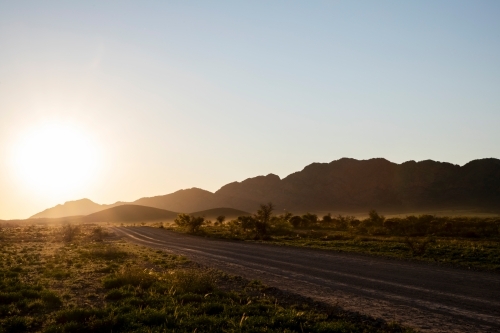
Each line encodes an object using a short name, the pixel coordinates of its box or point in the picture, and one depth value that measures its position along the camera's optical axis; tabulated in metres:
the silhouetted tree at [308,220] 77.25
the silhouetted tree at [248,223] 56.94
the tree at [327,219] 83.40
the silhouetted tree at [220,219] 100.46
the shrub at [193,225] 69.81
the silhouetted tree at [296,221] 78.56
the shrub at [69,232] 52.67
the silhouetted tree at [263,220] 52.81
